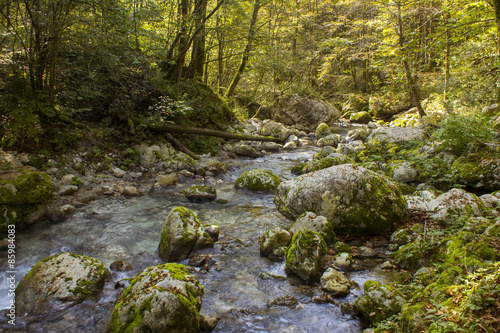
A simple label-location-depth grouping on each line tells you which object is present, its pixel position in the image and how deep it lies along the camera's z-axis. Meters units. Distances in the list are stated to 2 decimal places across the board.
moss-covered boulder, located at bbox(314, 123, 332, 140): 17.70
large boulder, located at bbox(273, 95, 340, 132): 20.75
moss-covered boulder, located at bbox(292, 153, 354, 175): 8.35
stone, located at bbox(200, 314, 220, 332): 3.14
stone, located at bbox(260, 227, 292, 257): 4.74
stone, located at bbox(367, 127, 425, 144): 10.31
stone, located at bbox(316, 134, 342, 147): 15.33
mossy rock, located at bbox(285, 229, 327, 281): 3.96
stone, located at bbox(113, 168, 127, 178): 8.13
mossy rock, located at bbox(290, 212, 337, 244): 4.84
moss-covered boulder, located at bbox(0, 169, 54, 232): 5.12
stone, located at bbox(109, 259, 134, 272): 4.27
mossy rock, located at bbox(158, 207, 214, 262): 4.55
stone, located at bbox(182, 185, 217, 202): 7.43
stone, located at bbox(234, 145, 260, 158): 12.34
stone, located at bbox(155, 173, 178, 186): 8.30
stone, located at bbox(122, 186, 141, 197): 7.38
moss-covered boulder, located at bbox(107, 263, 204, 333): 2.81
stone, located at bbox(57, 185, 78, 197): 6.60
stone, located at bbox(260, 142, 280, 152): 13.95
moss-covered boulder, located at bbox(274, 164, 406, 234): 5.12
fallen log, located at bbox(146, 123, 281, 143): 10.12
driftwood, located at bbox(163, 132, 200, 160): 10.57
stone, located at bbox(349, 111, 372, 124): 23.48
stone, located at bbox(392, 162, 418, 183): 7.54
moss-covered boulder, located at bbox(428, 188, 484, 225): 4.62
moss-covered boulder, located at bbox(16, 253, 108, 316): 3.37
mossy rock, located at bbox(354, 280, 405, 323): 3.00
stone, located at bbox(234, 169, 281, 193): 8.13
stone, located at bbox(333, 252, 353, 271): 4.18
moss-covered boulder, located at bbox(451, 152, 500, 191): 5.90
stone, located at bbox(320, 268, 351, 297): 3.65
